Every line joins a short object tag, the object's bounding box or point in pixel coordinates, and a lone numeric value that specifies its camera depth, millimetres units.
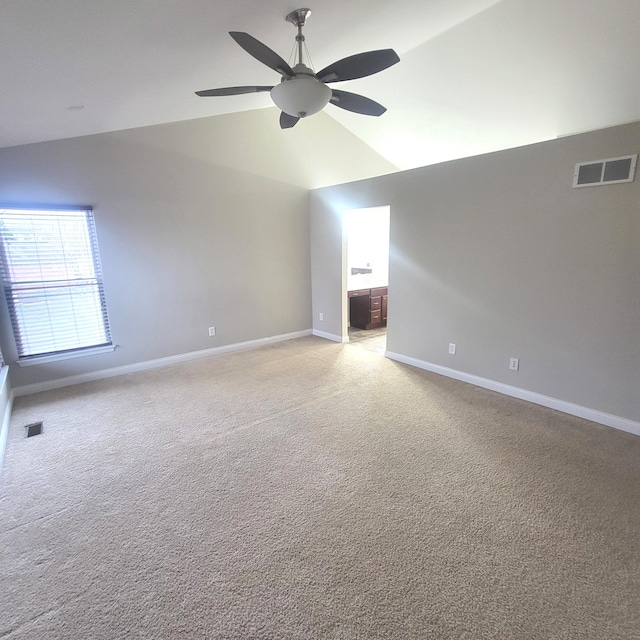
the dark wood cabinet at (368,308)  5887
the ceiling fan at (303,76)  1941
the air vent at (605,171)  2486
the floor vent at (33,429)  2836
